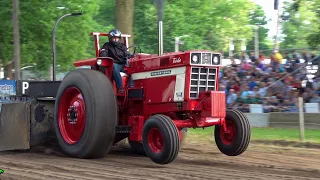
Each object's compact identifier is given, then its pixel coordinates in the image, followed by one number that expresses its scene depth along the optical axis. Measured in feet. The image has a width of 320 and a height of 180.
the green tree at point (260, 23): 227.81
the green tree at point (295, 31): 182.09
